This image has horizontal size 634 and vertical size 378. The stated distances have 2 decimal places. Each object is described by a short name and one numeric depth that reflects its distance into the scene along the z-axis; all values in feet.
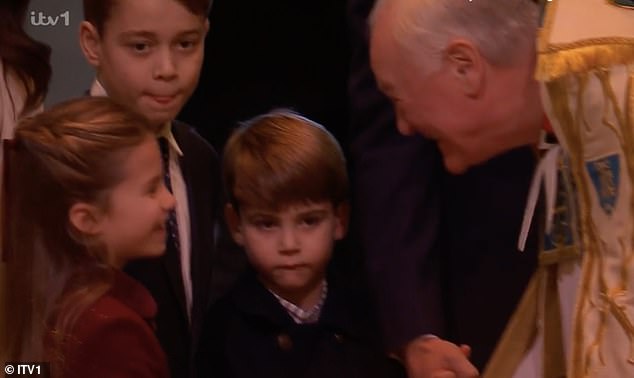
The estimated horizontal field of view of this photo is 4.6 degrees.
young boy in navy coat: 30.37
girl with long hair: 29.95
